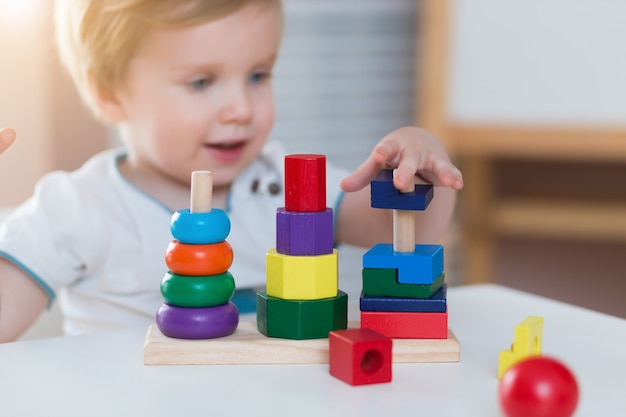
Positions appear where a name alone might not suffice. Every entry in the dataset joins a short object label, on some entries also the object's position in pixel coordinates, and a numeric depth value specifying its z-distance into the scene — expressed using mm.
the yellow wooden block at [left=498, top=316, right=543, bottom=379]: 954
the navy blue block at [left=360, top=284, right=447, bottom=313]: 1009
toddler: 1274
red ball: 851
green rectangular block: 1013
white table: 908
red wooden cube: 945
